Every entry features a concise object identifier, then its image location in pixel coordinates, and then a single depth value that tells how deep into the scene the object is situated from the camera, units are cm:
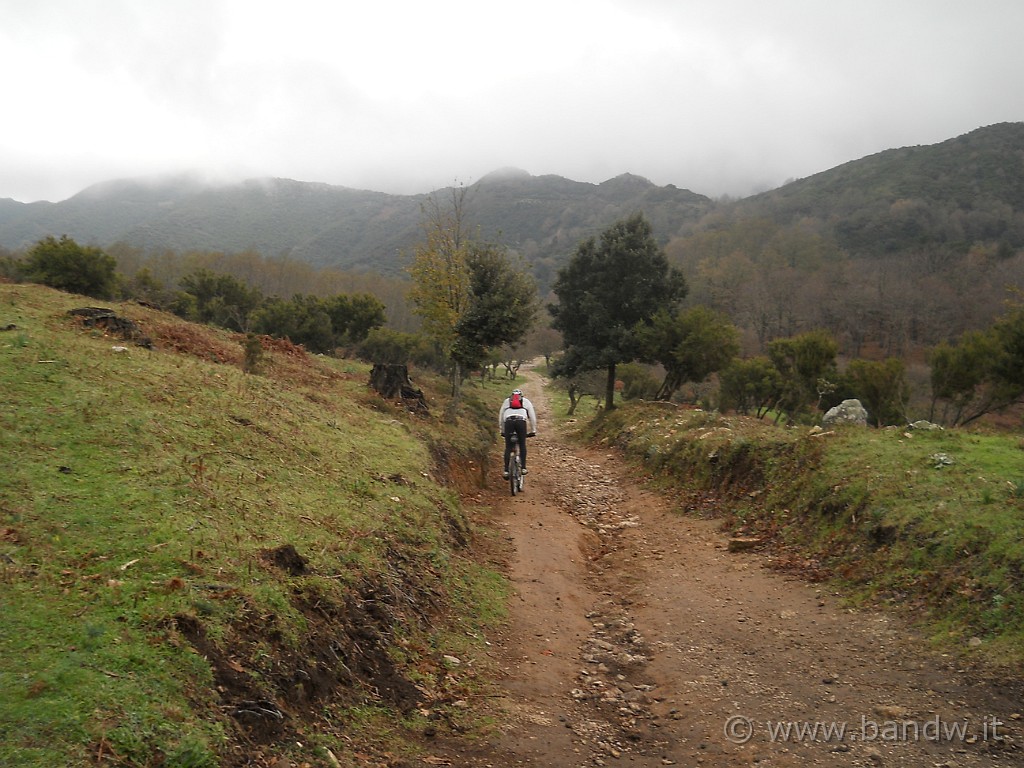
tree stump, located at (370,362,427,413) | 1648
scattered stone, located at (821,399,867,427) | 1538
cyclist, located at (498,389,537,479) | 1344
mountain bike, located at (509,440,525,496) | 1397
